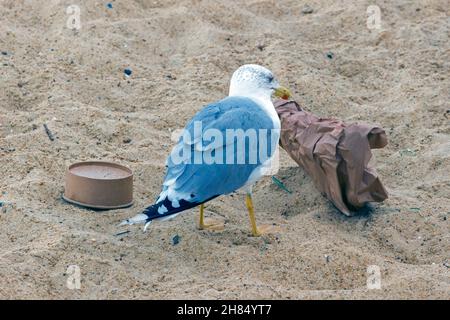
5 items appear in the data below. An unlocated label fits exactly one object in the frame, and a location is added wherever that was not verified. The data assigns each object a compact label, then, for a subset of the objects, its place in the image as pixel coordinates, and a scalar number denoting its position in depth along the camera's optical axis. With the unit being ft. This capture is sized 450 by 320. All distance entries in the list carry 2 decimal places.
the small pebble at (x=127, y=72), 18.43
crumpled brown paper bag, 13.52
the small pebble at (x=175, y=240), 13.00
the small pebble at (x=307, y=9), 21.56
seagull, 12.48
